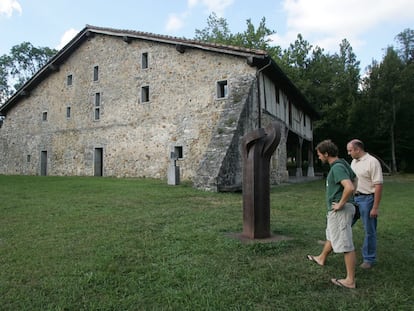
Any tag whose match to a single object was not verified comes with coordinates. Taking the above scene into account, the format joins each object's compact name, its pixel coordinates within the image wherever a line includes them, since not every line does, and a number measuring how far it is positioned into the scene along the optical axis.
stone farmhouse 13.50
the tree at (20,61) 40.72
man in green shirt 3.21
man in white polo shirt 3.68
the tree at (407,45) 32.91
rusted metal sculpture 4.94
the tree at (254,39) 31.61
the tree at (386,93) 27.02
